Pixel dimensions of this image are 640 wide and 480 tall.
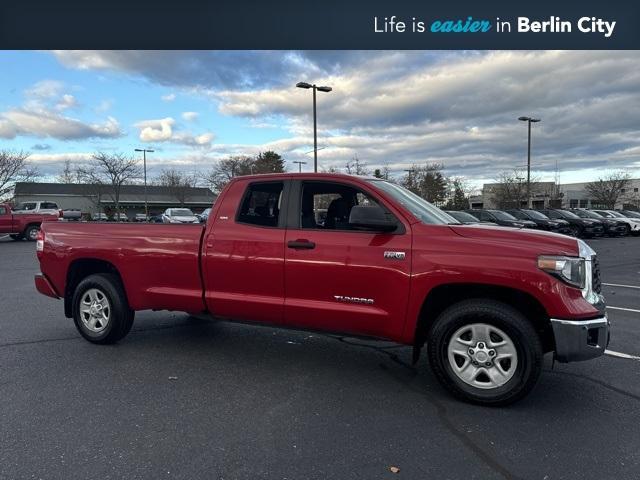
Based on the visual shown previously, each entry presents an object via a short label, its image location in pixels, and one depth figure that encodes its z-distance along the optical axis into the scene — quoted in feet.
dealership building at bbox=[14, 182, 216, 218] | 232.06
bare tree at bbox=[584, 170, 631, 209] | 209.67
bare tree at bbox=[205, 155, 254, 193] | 182.40
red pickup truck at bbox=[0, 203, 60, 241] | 74.95
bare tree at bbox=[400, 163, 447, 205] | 162.61
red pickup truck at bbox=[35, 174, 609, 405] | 11.74
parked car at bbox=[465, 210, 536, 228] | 71.26
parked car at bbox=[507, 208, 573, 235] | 81.55
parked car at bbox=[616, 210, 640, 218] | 103.17
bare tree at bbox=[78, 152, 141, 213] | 171.83
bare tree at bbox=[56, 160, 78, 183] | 219.82
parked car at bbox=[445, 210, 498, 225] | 65.46
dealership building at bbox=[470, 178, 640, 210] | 228.72
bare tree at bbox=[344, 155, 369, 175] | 137.19
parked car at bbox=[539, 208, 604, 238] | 85.15
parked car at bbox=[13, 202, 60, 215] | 79.49
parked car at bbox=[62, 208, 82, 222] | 110.81
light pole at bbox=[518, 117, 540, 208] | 109.29
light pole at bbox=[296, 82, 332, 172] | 76.34
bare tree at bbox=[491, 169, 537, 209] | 183.93
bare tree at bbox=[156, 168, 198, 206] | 233.55
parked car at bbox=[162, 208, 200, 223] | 85.72
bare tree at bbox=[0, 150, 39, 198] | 143.95
